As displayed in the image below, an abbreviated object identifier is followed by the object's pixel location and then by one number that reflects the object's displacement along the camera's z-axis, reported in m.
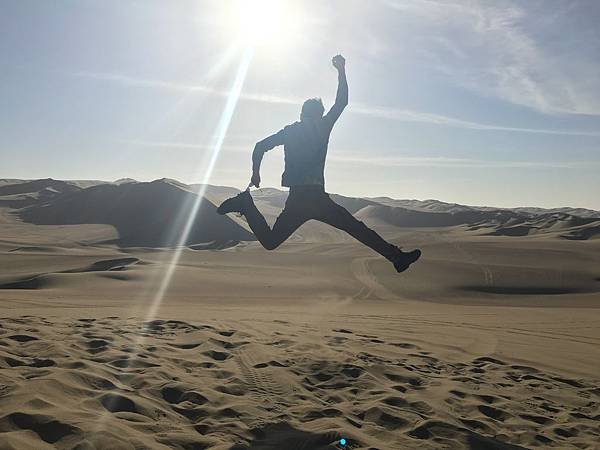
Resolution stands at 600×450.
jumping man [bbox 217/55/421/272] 5.07
